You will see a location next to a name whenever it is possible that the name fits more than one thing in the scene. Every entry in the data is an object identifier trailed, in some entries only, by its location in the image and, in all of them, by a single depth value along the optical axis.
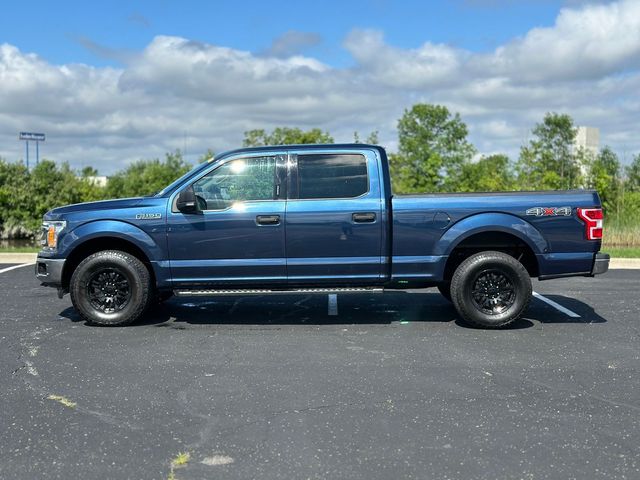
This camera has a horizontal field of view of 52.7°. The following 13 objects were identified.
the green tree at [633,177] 25.41
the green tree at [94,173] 53.70
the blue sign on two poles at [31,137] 95.25
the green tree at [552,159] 29.83
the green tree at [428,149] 46.31
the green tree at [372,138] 39.34
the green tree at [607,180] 25.19
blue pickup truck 7.13
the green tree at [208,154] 39.43
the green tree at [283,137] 39.91
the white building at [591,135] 110.44
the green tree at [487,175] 31.97
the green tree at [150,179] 47.69
